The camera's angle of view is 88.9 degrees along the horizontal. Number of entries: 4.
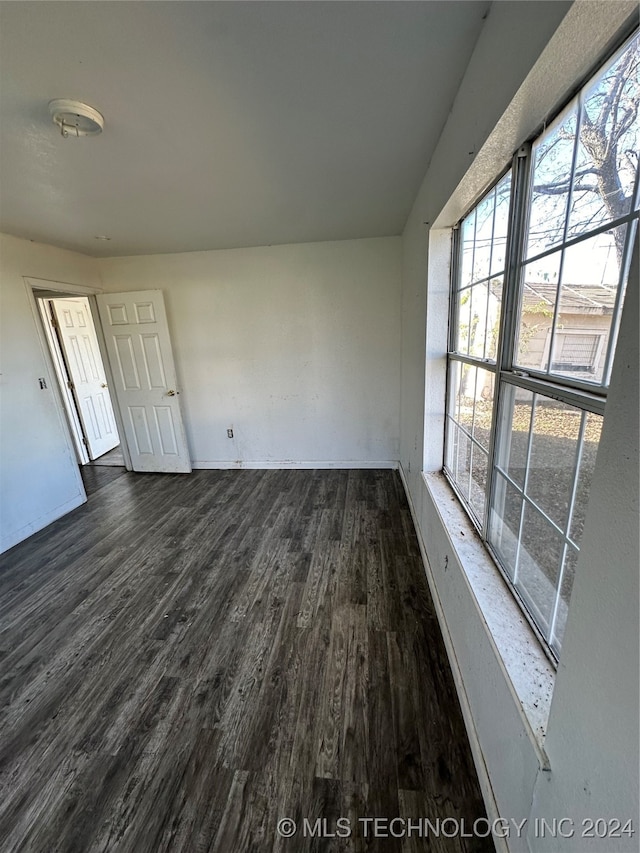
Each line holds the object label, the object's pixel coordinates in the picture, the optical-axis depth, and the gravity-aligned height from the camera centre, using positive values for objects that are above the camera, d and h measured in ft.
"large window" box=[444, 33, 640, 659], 2.37 +0.02
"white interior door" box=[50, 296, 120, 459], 13.67 -0.88
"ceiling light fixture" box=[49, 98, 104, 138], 4.04 +2.92
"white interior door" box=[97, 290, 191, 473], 11.51 -1.12
